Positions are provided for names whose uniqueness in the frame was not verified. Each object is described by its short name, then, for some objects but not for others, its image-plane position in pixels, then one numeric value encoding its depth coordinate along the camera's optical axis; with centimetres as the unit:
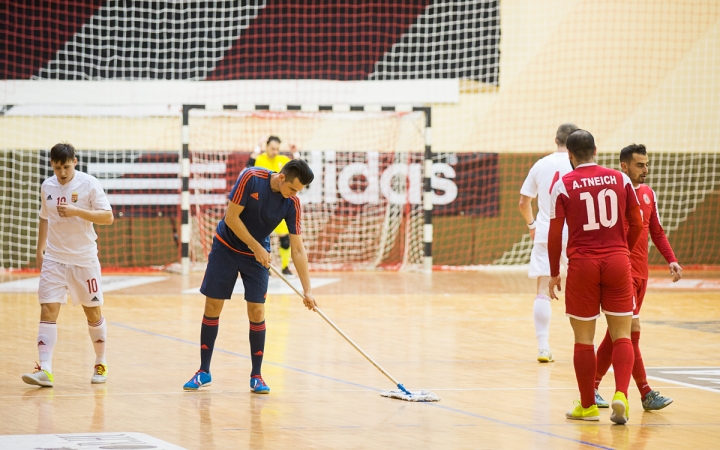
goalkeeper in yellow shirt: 3191
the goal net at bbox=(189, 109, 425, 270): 3812
